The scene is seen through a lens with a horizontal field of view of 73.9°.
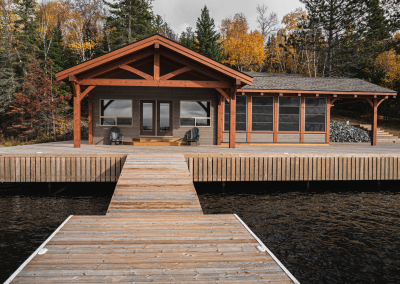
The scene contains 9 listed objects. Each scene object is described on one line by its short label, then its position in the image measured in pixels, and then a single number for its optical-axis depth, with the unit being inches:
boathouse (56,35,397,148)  343.3
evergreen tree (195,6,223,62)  980.2
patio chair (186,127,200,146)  409.7
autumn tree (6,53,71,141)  633.6
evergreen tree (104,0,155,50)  920.3
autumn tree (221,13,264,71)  1093.8
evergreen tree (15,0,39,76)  789.9
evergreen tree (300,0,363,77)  916.8
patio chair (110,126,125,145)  398.0
